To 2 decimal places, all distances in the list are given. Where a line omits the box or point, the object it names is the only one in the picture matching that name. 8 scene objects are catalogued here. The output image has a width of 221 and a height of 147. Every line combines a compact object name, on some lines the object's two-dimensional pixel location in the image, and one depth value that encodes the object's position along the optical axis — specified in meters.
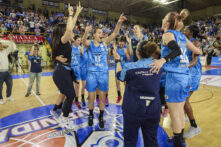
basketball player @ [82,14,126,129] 3.27
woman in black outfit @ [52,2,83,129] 2.65
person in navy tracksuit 1.63
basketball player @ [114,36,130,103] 5.24
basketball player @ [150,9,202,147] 2.06
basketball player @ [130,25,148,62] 3.89
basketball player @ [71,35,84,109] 4.63
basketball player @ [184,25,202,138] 2.80
